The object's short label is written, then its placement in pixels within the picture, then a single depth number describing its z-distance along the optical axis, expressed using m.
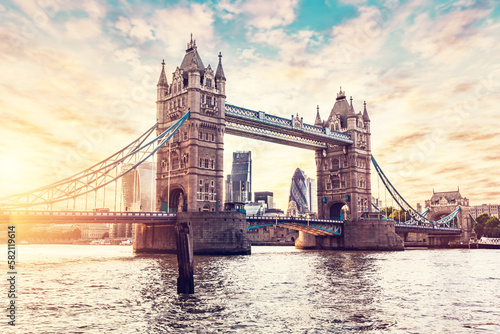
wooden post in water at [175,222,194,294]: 27.45
